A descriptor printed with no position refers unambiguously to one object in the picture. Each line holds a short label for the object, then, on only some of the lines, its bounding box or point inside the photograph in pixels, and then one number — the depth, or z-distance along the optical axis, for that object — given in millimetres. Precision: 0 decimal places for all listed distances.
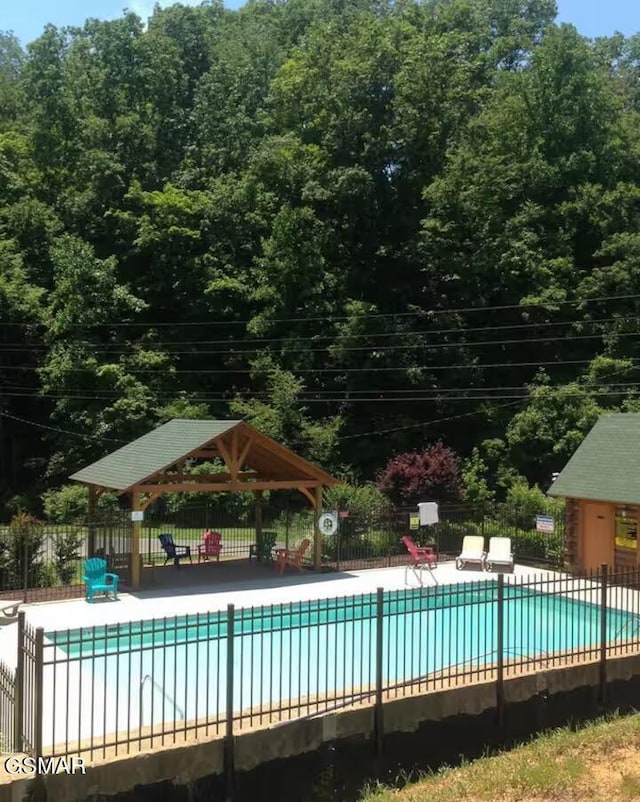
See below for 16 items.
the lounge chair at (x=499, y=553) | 20891
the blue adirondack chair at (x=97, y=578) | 16188
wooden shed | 18781
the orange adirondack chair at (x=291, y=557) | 19875
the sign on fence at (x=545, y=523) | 21328
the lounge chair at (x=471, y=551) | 21109
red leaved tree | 25859
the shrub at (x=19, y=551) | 16984
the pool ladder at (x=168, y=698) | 9182
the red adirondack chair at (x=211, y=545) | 20781
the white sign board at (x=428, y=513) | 21031
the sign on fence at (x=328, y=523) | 20188
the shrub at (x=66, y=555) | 18141
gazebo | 17672
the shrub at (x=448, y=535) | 23703
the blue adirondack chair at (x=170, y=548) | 20172
